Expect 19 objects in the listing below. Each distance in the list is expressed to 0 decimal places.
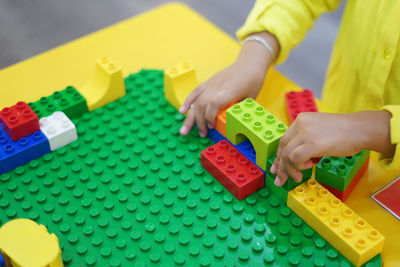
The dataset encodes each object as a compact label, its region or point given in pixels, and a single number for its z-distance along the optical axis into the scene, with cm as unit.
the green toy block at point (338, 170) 75
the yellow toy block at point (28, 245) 64
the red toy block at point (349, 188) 77
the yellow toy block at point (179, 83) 92
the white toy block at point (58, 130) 84
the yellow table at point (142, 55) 97
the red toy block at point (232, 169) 77
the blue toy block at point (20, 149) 80
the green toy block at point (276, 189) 76
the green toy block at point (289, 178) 74
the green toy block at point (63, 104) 88
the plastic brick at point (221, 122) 84
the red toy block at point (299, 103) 90
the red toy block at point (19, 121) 82
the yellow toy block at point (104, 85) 92
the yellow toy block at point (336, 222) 68
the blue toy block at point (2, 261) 65
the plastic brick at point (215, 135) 85
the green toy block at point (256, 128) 76
